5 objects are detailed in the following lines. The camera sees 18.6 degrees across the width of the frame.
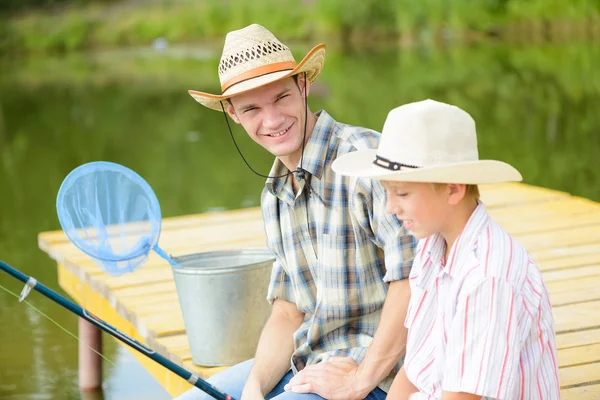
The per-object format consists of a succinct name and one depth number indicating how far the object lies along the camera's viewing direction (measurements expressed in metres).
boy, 2.69
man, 3.42
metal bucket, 4.61
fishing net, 4.39
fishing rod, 3.55
